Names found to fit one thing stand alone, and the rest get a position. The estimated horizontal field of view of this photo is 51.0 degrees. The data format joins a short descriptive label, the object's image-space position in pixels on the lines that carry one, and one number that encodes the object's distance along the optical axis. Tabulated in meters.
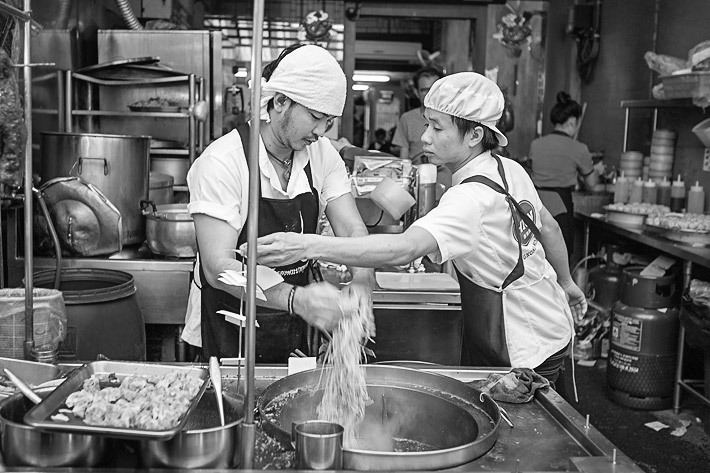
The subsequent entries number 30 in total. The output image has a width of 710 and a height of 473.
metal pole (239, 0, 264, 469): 1.20
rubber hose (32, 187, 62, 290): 3.13
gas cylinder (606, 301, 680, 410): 4.80
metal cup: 1.42
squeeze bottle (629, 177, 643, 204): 6.15
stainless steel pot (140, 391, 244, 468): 1.39
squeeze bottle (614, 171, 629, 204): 6.34
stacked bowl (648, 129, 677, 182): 6.20
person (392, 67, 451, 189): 6.63
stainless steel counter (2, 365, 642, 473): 1.50
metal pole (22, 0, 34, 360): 2.01
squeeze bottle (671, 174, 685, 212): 5.96
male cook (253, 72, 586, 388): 2.36
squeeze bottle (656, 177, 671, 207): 6.10
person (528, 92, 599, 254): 6.60
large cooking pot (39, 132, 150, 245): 3.88
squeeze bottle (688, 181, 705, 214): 5.68
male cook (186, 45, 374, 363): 2.16
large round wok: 1.78
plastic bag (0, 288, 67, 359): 2.13
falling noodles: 1.85
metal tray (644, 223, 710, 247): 4.81
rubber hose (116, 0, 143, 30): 5.62
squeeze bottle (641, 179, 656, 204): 6.12
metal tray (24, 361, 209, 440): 1.32
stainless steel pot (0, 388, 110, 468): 1.37
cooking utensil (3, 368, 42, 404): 1.54
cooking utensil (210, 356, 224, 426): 1.53
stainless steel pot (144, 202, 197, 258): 3.79
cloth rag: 1.92
